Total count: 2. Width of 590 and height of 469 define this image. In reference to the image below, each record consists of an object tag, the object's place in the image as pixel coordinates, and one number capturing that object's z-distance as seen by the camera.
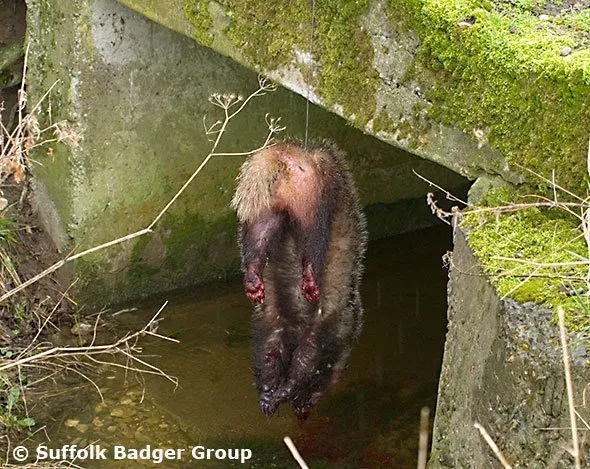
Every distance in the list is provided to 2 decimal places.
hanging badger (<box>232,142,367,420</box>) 5.01
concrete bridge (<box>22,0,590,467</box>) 4.23
